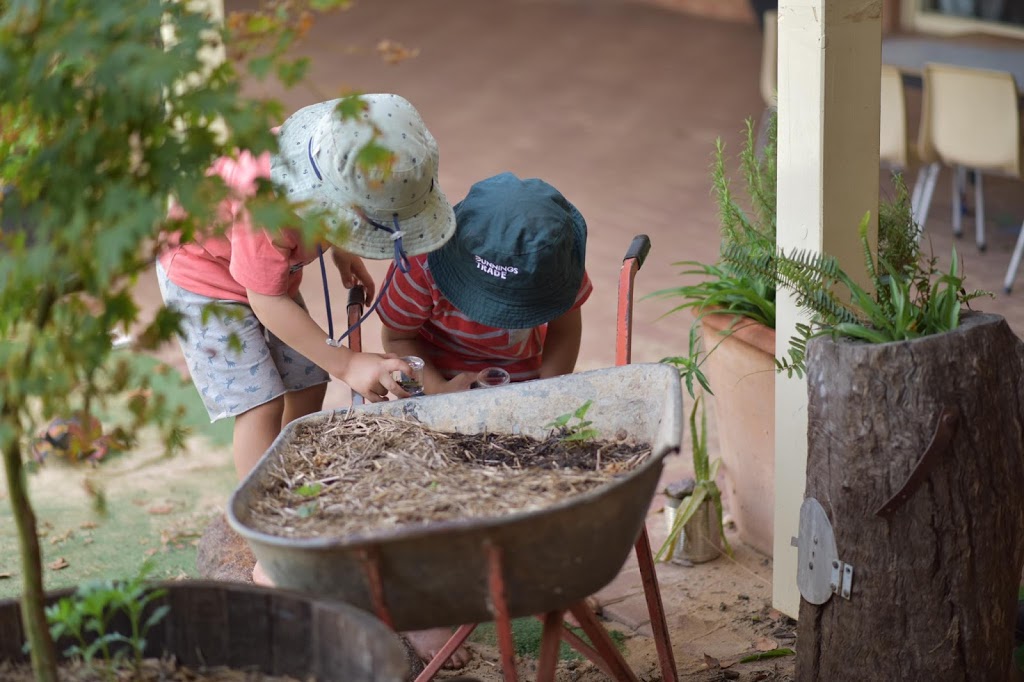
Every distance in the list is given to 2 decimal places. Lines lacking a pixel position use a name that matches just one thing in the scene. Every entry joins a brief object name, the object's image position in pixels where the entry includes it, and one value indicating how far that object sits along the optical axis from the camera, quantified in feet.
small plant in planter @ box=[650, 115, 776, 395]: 19.57
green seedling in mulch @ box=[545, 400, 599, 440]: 14.35
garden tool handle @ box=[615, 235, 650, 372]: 15.84
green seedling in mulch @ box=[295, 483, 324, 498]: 12.97
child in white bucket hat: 14.61
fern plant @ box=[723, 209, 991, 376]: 14.81
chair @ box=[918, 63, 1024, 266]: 33.83
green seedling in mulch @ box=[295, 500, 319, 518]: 12.41
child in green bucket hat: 15.97
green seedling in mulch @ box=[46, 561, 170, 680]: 10.89
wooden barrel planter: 10.98
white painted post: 16.14
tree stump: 14.30
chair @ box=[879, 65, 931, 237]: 35.50
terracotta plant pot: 19.72
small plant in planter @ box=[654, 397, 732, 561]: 20.81
